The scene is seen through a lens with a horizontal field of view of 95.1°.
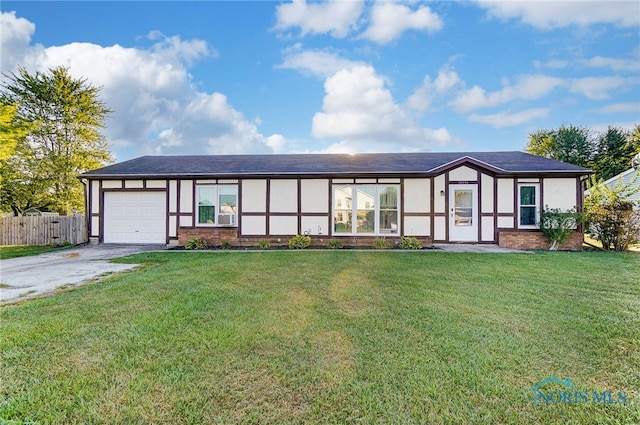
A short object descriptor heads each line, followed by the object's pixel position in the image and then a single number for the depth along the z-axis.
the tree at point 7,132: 10.41
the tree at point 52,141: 16.94
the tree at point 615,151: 23.44
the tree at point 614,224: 9.90
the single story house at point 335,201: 11.04
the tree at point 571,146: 25.31
